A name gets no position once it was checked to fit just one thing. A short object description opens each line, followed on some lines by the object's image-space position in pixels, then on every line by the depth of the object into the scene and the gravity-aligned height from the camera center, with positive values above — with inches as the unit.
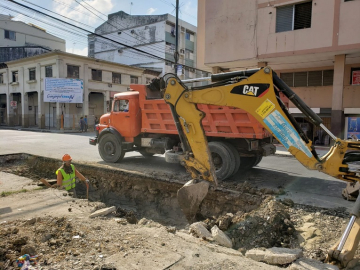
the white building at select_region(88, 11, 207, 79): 1504.7 +454.7
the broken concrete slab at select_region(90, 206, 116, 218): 180.2 -63.1
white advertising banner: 1043.9 +105.2
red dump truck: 293.7 -16.5
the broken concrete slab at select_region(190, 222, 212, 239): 159.0 -65.6
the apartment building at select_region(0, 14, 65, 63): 1457.9 +488.6
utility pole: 595.5 +145.2
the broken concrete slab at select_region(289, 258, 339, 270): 126.1 -67.1
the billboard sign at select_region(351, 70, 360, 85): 575.8 +92.2
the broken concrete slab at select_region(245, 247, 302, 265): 133.1 -66.6
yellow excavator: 173.5 -2.3
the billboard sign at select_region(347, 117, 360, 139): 573.6 -7.0
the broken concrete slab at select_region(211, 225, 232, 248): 152.0 -66.3
